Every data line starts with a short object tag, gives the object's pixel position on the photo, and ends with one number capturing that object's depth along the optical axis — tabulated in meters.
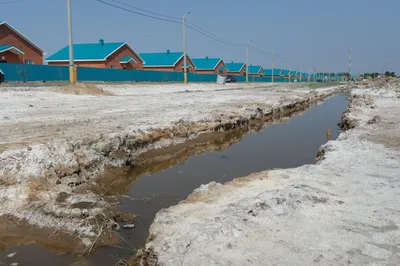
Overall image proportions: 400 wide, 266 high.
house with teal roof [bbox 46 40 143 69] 53.44
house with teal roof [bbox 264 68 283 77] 131.35
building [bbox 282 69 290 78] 141.43
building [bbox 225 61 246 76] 103.88
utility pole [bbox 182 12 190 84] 46.68
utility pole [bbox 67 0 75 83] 24.95
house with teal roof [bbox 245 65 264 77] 116.27
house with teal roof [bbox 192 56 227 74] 87.32
